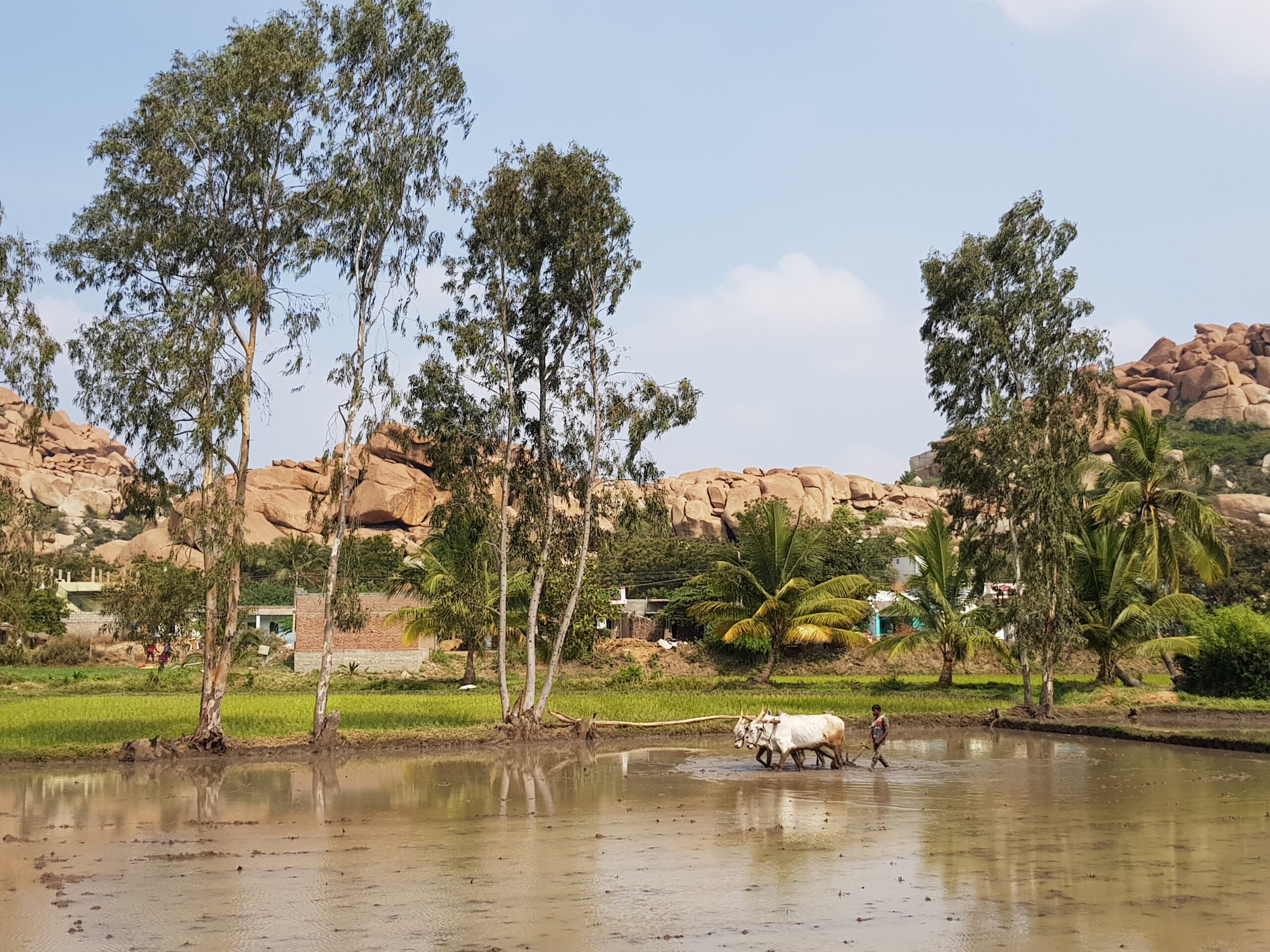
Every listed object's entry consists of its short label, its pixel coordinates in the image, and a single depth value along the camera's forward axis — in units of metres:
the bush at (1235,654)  34.41
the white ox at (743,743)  20.80
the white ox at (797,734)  20.56
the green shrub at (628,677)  42.22
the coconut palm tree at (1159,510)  38.09
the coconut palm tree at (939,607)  39.47
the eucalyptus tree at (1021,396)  29.70
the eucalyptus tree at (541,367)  26.11
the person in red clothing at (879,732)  20.59
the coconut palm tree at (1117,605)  36.53
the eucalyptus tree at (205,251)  22.36
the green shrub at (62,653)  53.12
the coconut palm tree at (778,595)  40.94
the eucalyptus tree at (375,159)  24.22
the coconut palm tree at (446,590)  36.28
